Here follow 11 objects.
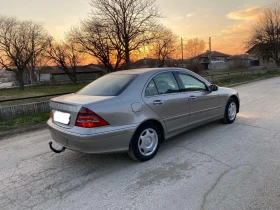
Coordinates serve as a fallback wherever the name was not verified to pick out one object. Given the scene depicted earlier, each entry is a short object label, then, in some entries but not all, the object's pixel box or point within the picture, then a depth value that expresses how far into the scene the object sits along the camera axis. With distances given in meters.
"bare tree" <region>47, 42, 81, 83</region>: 41.06
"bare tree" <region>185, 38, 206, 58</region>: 55.42
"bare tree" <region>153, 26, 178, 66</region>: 40.27
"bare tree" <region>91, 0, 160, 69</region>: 26.50
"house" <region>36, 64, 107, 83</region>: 54.02
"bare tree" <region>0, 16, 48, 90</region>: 38.81
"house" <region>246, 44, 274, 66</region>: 41.49
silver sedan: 2.98
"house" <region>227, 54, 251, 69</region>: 48.86
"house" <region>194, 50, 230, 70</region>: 53.16
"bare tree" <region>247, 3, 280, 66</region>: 36.03
